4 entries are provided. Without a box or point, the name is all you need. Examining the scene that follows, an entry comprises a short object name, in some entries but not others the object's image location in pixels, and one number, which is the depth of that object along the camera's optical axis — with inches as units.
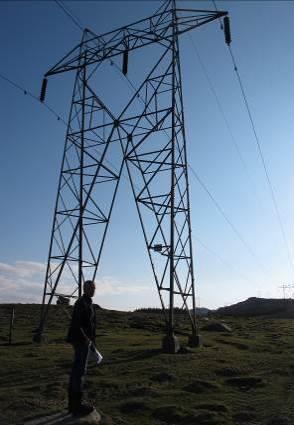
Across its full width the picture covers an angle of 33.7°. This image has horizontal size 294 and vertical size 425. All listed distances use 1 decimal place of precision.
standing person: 323.0
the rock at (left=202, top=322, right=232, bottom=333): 1321.0
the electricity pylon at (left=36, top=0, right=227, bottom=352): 757.3
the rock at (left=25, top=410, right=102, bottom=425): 303.9
